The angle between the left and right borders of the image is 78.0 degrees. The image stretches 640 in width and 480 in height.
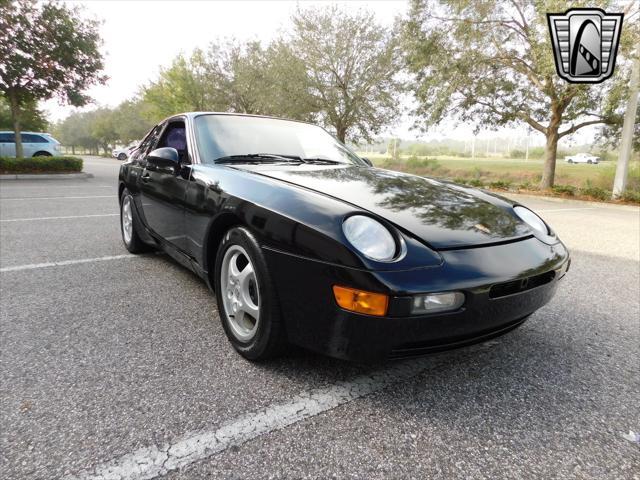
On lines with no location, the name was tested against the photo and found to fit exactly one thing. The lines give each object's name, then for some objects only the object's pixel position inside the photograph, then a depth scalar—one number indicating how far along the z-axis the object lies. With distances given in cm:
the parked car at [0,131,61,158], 1588
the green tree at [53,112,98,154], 6638
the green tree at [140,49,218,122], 2622
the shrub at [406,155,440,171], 2958
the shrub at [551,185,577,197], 1253
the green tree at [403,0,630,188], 1189
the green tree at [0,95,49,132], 2107
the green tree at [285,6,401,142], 1745
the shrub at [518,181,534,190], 1393
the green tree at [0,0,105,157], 1220
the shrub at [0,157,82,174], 1277
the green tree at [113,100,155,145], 4647
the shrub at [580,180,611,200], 1163
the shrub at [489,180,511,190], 1420
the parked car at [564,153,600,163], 5596
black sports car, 144
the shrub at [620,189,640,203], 1099
